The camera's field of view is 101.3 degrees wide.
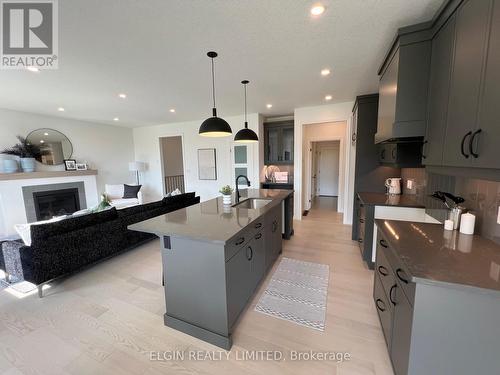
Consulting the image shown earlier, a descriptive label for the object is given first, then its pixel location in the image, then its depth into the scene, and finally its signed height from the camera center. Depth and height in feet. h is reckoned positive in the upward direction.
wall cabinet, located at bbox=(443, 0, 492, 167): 3.81 +1.65
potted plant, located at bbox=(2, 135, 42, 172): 15.06 +1.04
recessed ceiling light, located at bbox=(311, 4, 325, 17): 5.31 +4.03
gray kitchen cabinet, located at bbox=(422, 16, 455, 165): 4.85 +1.75
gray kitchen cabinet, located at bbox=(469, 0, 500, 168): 3.36 +0.88
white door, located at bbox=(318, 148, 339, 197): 25.83 -1.11
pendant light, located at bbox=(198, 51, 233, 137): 8.12 +1.49
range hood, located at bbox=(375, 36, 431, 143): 5.88 +2.25
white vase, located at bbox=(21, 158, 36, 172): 15.24 +0.17
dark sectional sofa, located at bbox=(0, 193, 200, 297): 7.22 -3.18
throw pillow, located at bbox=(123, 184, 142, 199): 19.85 -2.52
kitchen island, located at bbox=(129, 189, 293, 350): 5.22 -2.87
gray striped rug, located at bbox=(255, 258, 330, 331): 6.51 -4.80
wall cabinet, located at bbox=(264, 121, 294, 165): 18.17 +1.87
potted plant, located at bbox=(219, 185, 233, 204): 9.04 -1.34
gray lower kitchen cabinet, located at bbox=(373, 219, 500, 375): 3.11 -2.40
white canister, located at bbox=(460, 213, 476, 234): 5.02 -1.53
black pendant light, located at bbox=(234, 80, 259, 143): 10.64 +1.43
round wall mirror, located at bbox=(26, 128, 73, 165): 16.17 +1.79
